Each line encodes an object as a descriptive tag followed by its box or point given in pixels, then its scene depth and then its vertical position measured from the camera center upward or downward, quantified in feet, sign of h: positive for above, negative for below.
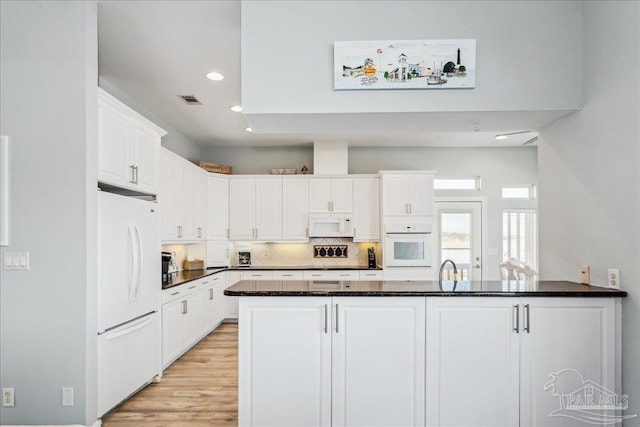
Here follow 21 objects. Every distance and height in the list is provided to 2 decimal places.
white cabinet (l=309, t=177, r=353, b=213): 20.43 +1.01
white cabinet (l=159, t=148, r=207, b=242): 14.57 +0.56
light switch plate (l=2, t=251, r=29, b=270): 8.38 -0.98
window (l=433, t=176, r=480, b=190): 22.47 +1.74
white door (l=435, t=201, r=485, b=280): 22.07 -1.14
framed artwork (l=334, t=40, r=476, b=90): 8.38 +3.12
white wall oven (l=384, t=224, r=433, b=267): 19.22 -1.53
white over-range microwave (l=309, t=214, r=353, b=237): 20.31 -0.51
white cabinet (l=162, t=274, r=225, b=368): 13.01 -3.81
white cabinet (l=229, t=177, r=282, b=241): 20.56 +0.21
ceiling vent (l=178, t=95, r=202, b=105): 14.44 +4.17
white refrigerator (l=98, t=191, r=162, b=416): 9.25 -2.12
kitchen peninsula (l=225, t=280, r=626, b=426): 7.88 -2.75
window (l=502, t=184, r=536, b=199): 22.43 +1.26
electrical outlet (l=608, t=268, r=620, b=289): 7.88 -1.24
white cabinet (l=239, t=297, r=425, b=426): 7.92 -2.84
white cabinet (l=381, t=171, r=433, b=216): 19.49 +0.93
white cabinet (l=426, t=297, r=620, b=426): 7.86 -2.75
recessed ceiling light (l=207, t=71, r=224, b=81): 12.48 +4.30
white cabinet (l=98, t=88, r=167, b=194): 9.38 +1.73
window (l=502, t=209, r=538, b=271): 22.24 -1.13
